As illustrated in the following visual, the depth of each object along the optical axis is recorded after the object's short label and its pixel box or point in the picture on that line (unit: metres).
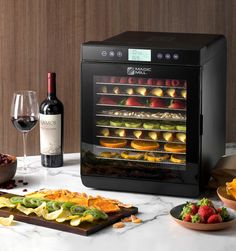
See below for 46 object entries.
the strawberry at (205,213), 2.37
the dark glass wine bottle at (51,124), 3.01
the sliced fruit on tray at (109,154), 2.79
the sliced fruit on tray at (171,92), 2.67
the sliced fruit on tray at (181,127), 2.67
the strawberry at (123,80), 2.72
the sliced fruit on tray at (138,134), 2.74
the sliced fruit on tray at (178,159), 2.70
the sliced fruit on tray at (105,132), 2.79
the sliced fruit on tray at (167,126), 2.69
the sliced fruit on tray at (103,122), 2.78
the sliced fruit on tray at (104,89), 2.76
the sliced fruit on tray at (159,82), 2.68
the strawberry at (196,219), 2.36
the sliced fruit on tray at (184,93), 2.65
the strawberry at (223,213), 2.40
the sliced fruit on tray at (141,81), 2.70
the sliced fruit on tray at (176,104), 2.66
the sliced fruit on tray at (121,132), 2.76
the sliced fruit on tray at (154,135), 2.72
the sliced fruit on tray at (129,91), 2.72
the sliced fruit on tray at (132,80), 2.71
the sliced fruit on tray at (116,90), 2.74
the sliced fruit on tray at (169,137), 2.70
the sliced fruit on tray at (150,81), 2.69
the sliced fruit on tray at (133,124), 2.74
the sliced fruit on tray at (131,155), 2.76
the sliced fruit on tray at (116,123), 2.76
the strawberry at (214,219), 2.36
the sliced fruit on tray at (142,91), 2.70
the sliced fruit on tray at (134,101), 2.72
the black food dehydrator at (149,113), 2.65
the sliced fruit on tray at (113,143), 2.77
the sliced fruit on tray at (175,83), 2.65
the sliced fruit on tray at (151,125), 2.72
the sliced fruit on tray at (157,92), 2.69
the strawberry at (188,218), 2.38
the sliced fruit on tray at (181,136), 2.68
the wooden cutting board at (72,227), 2.36
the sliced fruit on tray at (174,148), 2.69
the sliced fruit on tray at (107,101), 2.76
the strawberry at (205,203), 2.41
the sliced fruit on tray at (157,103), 2.69
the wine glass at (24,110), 2.92
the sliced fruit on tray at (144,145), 2.73
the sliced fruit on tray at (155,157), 2.73
